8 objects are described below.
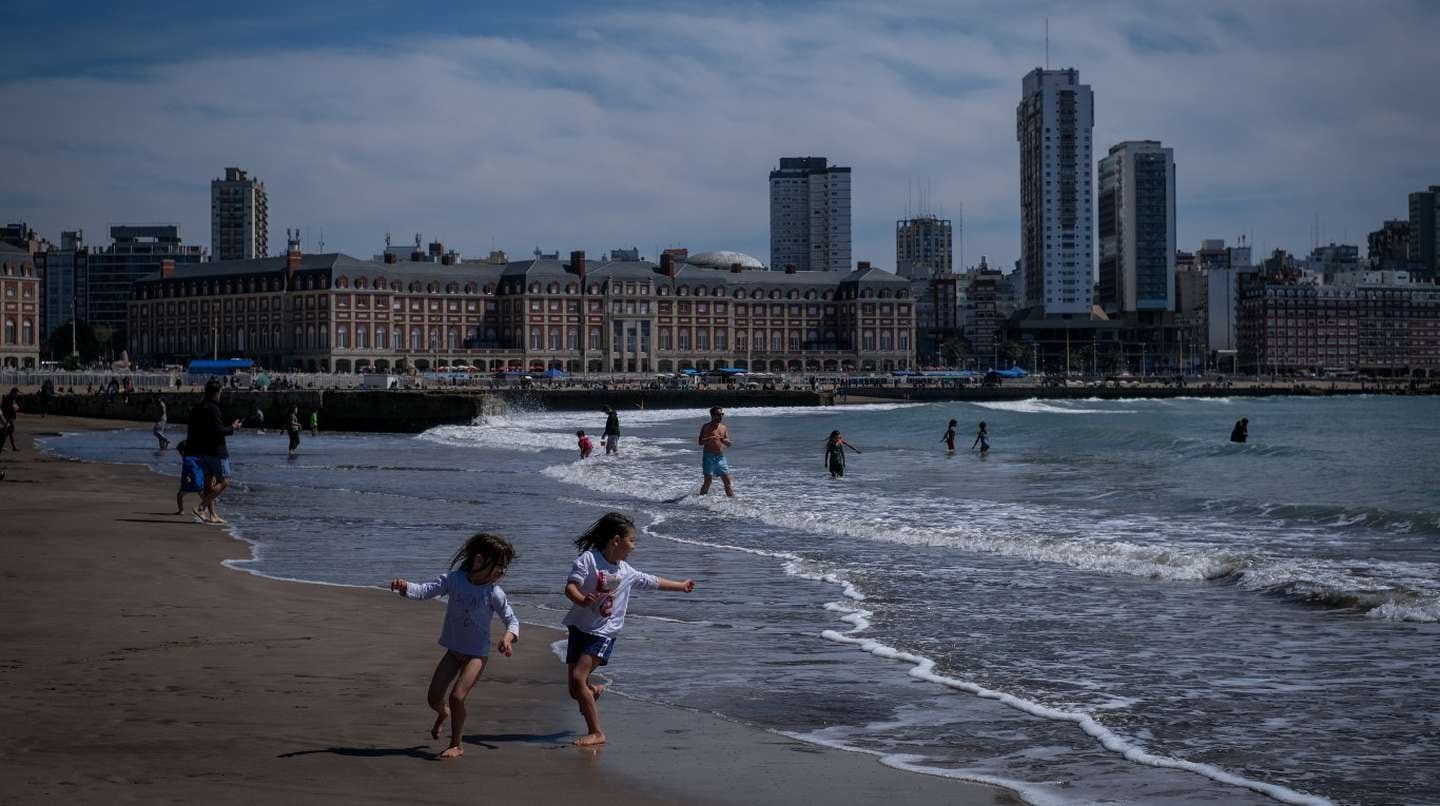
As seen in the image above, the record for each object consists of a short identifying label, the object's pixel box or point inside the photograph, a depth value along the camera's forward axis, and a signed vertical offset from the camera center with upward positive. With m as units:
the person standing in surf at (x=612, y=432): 36.78 -1.13
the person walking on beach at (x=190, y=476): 19.31 -1.14
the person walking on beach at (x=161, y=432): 41.31 -1.23
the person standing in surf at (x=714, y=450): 23.48 -1.02
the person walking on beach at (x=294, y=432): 42.62 -1.29
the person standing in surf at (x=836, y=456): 29.33 -1.39
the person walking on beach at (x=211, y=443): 18.34 -0.69
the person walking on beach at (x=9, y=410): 34.16 -0.53
